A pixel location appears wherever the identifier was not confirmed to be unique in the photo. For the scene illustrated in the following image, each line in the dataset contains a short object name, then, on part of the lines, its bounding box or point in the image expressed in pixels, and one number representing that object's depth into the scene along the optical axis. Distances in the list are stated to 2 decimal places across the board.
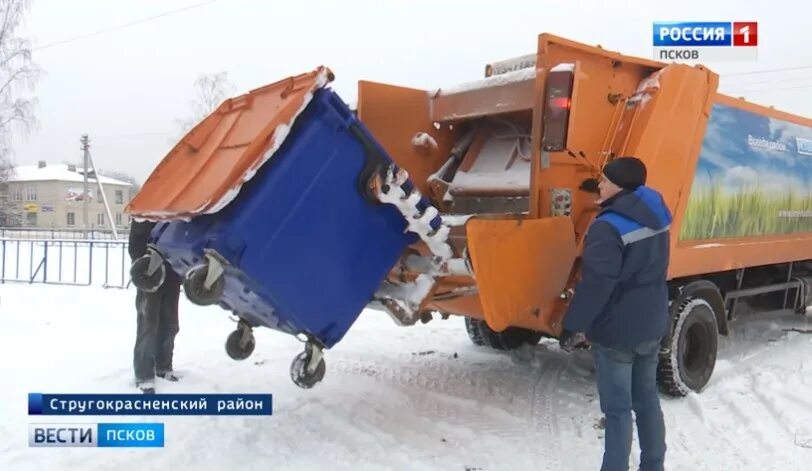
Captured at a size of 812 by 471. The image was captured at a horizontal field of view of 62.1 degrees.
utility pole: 33.97
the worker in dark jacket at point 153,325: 4.65
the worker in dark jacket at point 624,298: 3.05
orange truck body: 3.61
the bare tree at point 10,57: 20.64
